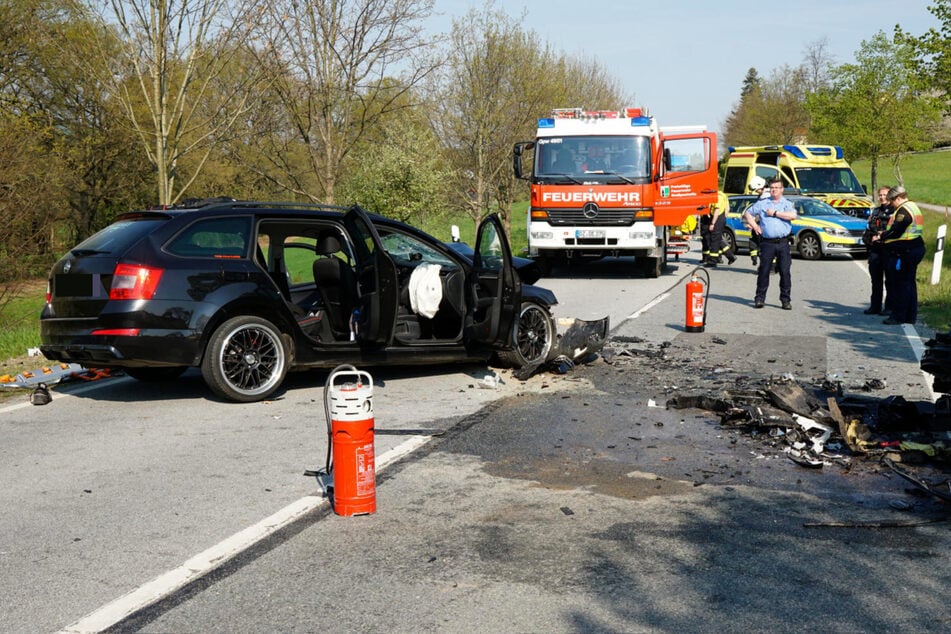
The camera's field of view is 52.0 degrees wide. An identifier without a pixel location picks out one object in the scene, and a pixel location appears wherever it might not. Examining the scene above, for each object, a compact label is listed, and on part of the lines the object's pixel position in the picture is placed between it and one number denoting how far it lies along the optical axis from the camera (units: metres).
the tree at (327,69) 19.78
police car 25.19
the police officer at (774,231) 14.77
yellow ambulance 29.00
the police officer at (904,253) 13.21
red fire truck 19.44
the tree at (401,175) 30.09
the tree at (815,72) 76.45
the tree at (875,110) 48.12
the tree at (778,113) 75.56
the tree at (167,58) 16.81
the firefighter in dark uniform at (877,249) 14.16
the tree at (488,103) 29.47
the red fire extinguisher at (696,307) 12.12
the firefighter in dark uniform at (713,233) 23.67
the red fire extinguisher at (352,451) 5.09
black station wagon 7.76
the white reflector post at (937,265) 17.86
